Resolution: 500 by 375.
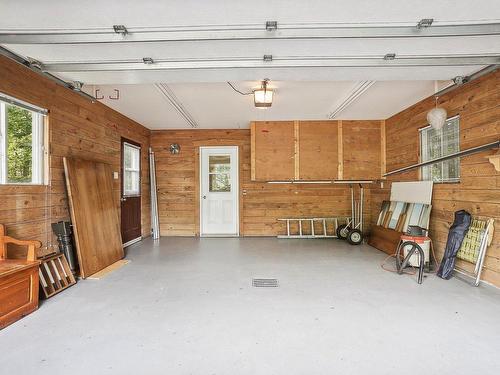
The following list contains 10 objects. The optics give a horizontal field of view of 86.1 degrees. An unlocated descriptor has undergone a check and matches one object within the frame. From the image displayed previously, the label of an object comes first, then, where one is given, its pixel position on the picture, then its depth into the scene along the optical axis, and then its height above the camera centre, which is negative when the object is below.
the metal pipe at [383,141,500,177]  2.88 +0.42
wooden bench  2.21 -0.83
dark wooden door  5.16 -0.06
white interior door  6.33 -0.07
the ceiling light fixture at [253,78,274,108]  3.61 +1.28
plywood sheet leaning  3.45 -0.37
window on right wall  3.67 +0.58
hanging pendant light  3.39 +0.89
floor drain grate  3.13 -1.15
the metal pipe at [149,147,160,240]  6.14 -0.32
